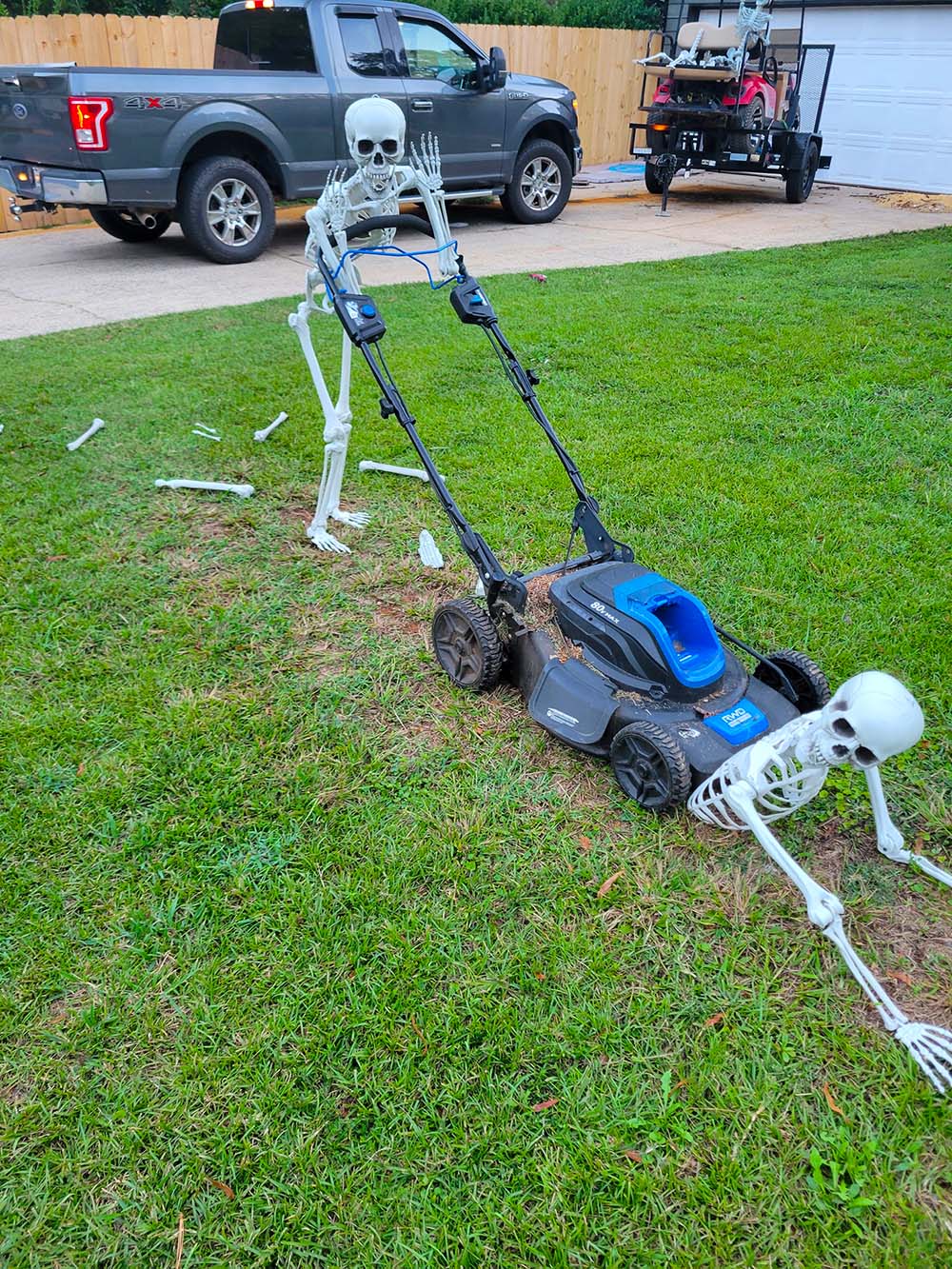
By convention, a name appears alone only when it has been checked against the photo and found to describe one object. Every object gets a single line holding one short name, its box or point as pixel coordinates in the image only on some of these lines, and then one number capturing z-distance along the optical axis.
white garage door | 14.05
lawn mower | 2.86
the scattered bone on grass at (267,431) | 5.65
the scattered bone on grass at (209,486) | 5.05
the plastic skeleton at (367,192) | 3.60
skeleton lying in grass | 2.12
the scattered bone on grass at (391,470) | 5.23
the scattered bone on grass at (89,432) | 5.57
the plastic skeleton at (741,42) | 12.36
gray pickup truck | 8.38
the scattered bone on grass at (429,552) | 3.87
